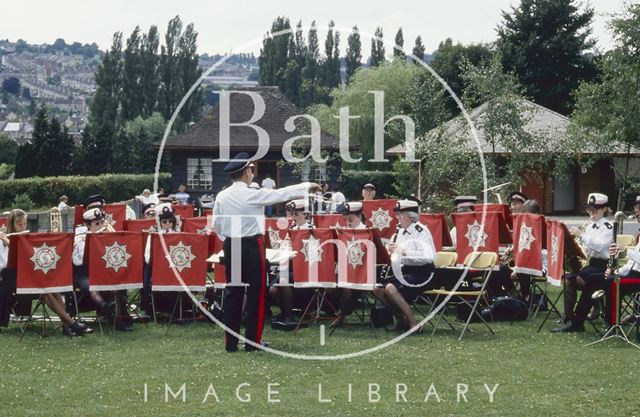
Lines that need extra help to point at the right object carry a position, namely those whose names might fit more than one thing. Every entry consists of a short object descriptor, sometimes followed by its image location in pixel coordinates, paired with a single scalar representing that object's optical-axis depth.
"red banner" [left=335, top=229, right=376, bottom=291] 13.17
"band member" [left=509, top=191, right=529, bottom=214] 16.36
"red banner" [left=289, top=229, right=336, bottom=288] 13.54
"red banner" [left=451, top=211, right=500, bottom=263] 15.31
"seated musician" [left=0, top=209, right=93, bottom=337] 13.29
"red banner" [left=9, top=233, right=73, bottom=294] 13.08
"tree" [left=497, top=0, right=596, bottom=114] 56.44
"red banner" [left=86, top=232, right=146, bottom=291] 13.56
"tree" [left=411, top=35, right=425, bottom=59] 87.81
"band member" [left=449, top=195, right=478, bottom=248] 16.89
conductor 11.91
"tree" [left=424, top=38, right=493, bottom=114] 61.88
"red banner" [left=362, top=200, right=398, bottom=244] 18.77
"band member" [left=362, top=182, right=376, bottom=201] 20.02
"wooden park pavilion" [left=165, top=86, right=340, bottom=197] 50.06
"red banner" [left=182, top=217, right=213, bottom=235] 18.22
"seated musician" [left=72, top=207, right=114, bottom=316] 14.06
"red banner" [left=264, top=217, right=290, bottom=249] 15.55
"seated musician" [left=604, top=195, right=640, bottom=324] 12.52
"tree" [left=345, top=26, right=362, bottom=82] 93.12
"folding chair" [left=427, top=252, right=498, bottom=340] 13.12
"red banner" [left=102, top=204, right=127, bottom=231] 19.77
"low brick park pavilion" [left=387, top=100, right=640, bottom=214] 48.59
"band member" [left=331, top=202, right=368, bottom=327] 13.81
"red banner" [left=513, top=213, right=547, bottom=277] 14.24
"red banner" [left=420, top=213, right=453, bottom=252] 16.23
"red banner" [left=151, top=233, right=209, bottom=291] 13.98
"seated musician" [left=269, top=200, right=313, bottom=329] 13.86
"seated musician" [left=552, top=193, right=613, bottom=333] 13.16
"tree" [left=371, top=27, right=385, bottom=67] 88.12
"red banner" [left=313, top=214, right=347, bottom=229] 18.05
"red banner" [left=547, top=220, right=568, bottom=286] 13.02
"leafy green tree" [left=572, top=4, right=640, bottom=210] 35.22
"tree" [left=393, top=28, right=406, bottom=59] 79.28
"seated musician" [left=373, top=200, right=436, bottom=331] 13.30
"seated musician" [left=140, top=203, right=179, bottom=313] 14.74
